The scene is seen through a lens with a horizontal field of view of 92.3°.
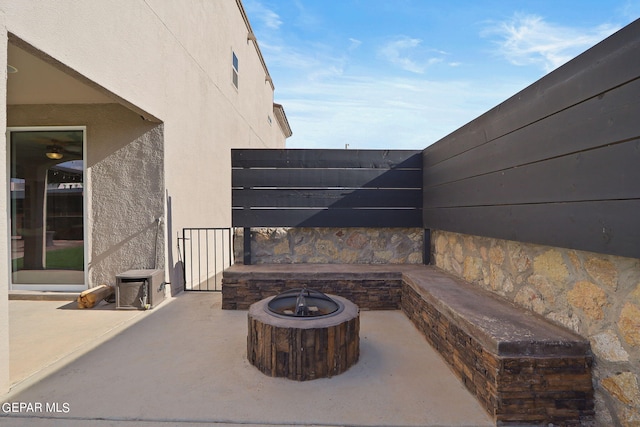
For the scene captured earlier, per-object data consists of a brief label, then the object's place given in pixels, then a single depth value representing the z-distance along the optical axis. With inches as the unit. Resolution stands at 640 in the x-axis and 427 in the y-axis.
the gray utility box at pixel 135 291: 171.0
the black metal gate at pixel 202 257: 219.6
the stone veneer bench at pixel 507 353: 76.5
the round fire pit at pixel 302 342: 97.1
